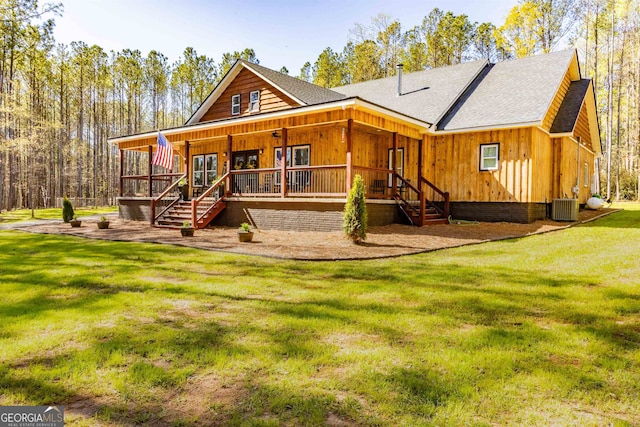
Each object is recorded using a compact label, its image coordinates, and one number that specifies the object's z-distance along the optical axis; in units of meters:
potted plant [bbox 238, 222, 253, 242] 9.86
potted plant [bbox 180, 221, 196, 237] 11.18
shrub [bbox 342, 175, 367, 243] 9.13
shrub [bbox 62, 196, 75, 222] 16.05
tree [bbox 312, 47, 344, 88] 37.31
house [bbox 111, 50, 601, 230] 12.75
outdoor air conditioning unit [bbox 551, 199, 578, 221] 14.20
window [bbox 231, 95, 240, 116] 18.09
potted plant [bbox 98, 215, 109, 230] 13.47
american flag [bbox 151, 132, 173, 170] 14.09
